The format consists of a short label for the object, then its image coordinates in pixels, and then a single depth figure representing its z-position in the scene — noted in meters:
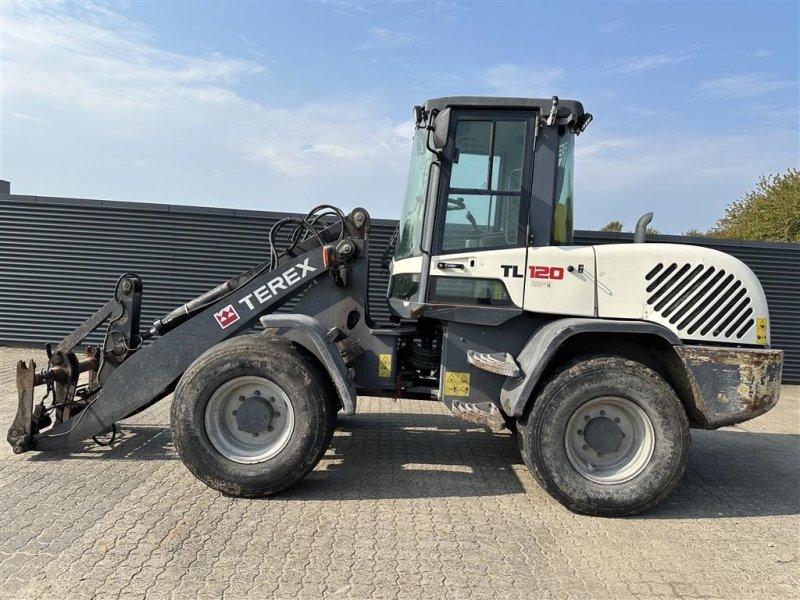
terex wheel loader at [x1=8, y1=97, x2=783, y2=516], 3.93
